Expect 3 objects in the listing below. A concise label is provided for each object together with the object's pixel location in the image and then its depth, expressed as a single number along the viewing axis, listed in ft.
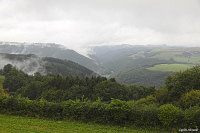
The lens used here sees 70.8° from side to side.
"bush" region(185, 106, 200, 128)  44.90
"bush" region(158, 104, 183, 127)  47.32
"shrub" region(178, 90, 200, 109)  66.53
